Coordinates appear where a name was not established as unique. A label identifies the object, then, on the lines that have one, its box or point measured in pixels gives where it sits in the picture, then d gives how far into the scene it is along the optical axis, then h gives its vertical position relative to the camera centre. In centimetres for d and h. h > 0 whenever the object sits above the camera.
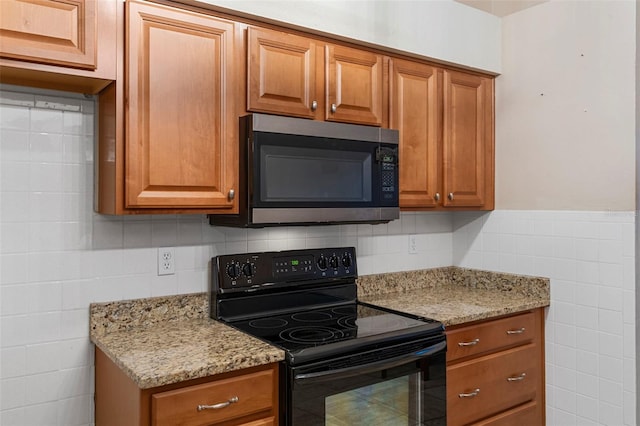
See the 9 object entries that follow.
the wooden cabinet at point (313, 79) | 198 +57
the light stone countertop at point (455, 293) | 230 -43
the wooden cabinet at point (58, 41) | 151 +54
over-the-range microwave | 191 +17
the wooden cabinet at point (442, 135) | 243 +40
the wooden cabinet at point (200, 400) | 147 -57
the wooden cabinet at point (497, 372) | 221 -73
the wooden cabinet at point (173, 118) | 172 +34
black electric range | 170 -45
